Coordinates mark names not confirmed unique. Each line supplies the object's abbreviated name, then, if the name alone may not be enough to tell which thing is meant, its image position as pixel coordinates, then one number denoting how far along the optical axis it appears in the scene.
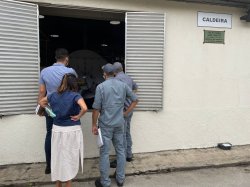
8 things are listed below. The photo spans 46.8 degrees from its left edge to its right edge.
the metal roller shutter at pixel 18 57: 4.51
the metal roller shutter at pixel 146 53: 5.22
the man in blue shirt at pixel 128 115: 4.64
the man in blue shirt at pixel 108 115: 4.02
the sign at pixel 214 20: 5.63
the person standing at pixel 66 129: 3.58
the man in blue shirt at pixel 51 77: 4.12
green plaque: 5.71
